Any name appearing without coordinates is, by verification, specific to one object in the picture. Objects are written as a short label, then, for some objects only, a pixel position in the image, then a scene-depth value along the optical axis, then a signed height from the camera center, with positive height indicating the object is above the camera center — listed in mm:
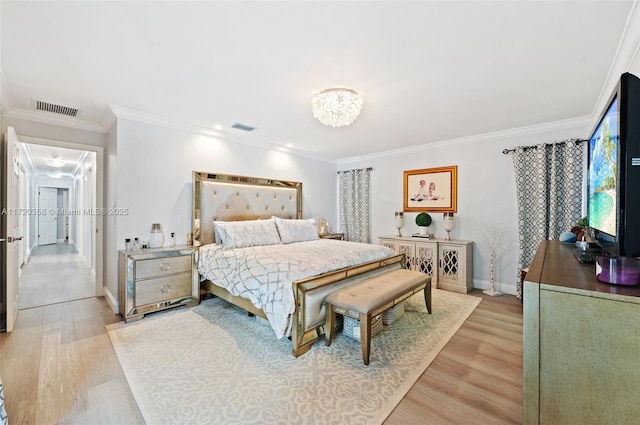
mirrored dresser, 3068 -838
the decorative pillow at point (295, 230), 4289 -316
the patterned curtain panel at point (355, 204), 5738 +157
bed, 2457 -511
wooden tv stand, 1009 -549
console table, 4211 -787
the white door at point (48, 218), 9227 -287
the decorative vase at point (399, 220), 5031 -158
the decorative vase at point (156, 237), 3463 -340
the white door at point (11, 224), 2750 -155
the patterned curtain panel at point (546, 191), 3529 +287
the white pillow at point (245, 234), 3707 -324
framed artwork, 4672 +395
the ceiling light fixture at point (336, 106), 2645 +1044
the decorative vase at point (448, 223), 4480 -185
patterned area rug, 1732 -1261
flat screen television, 1171 +197
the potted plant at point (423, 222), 4711 -180
